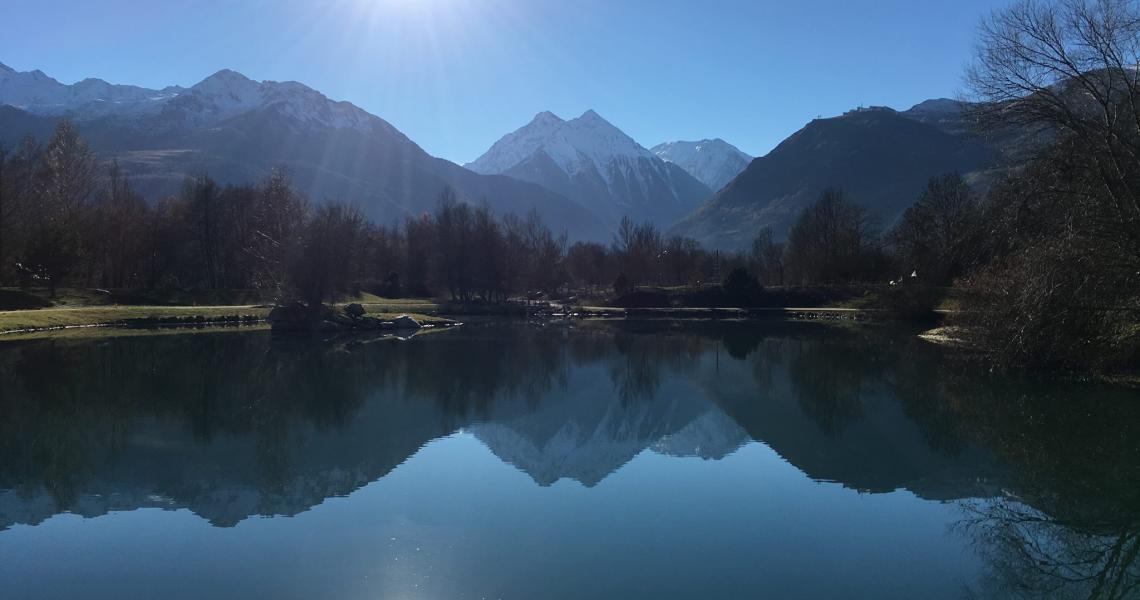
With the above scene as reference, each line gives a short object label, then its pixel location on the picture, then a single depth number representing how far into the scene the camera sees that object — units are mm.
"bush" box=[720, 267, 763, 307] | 84750
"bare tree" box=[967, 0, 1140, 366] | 20859
